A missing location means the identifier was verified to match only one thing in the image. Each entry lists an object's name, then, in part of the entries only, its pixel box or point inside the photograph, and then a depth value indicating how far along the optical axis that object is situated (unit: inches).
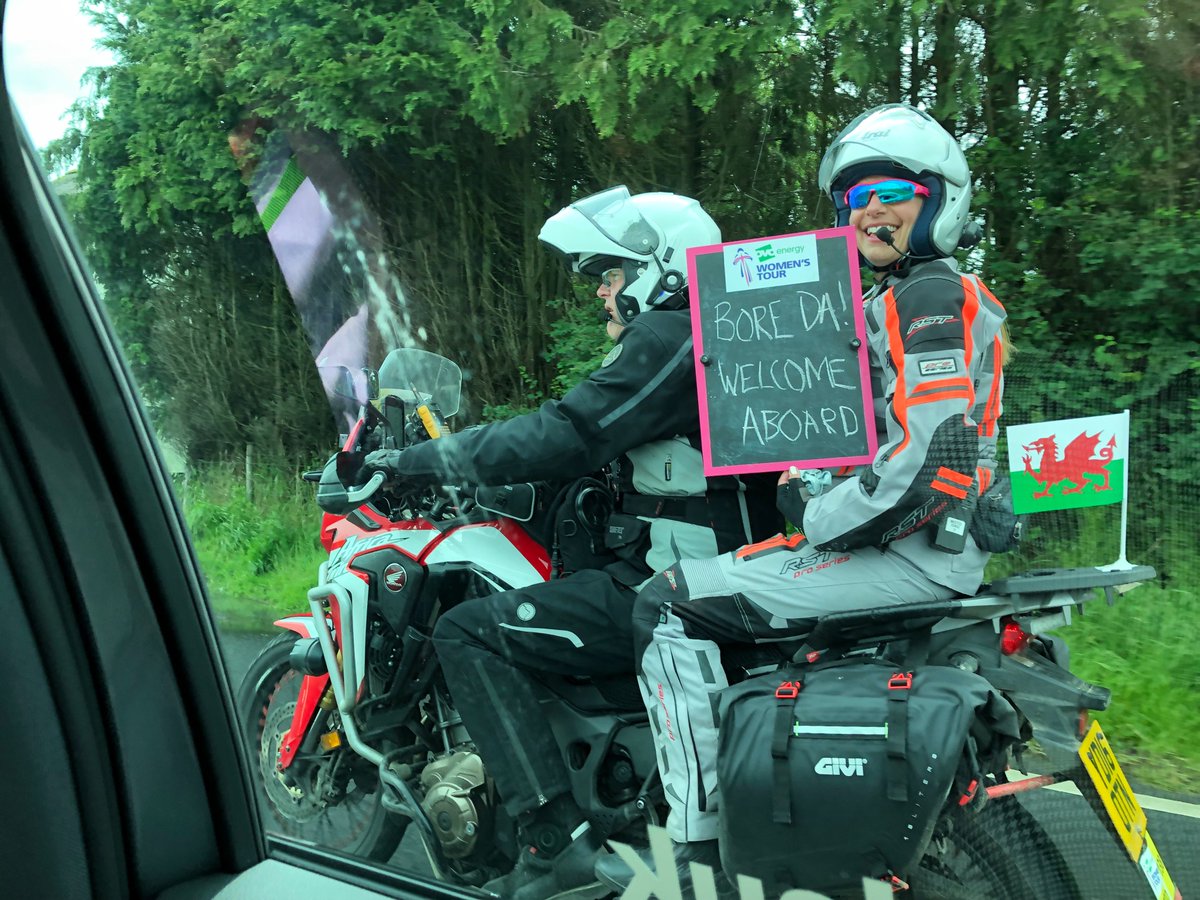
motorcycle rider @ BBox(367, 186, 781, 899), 85.1
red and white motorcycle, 86.5
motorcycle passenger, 69.2
